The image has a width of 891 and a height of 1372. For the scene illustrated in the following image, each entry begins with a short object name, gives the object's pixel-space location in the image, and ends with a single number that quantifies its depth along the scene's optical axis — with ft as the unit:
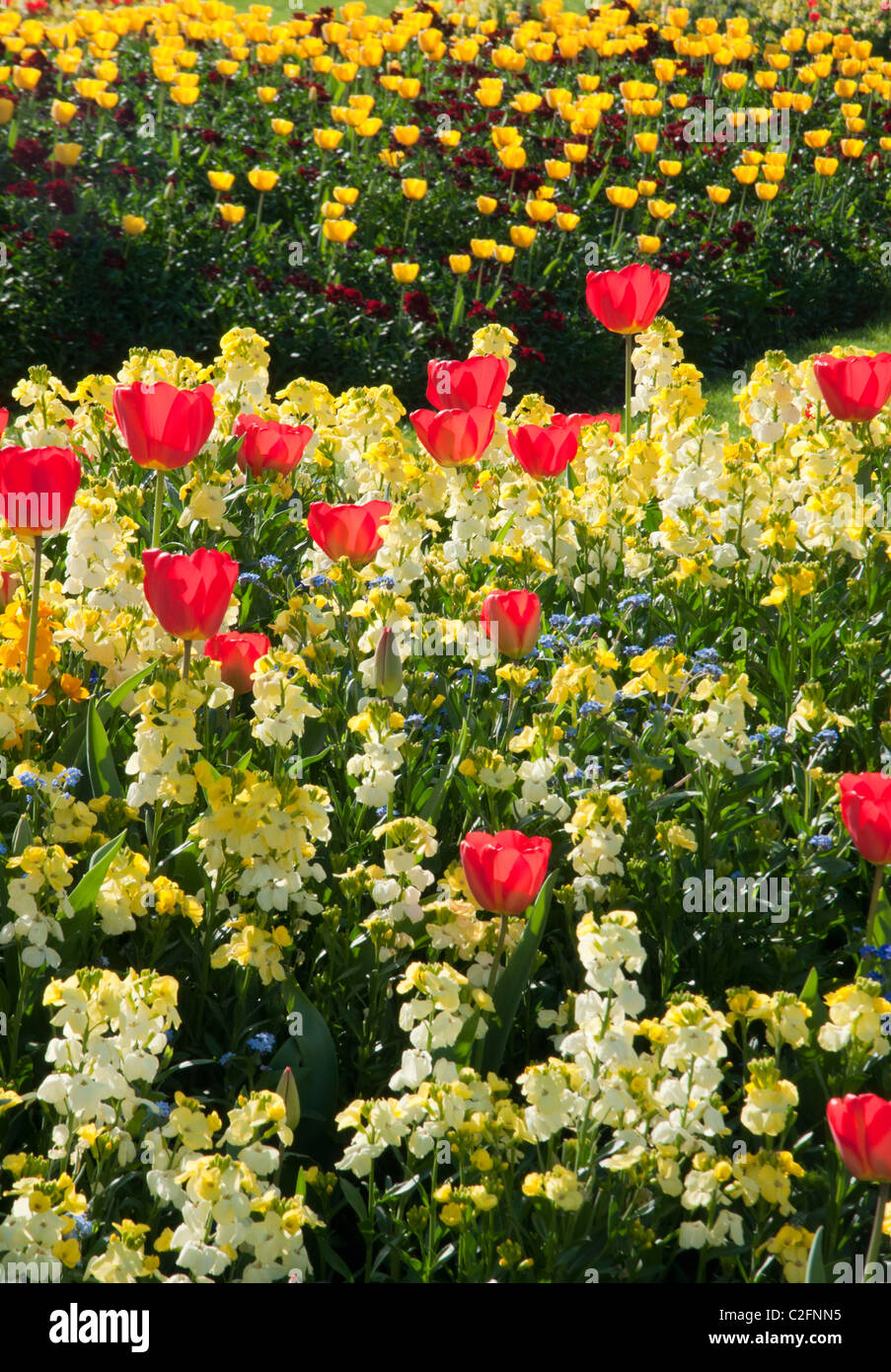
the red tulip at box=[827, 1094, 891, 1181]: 11.30
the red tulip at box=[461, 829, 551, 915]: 13.67
